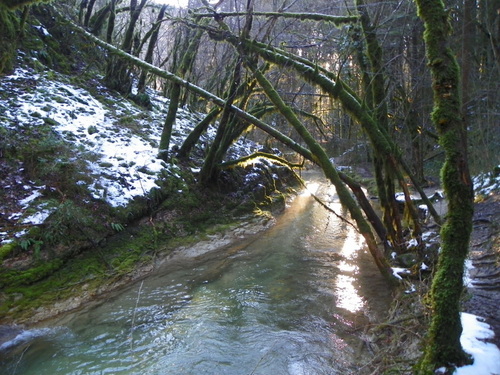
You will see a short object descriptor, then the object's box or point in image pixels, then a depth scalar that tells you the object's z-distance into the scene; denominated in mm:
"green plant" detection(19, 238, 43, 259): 5292
